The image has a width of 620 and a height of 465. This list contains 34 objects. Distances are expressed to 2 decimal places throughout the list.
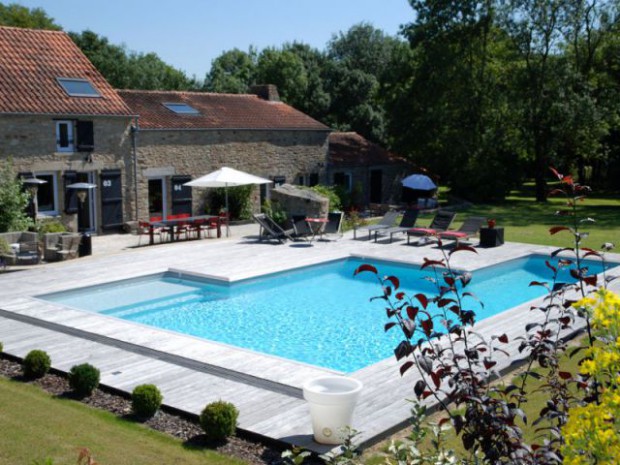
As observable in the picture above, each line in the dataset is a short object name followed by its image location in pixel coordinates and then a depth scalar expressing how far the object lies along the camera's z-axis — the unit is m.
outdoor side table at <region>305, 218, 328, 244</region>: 22.26
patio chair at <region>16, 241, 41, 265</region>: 17.69
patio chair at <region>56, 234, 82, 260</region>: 18.39
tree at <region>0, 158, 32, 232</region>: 18.58
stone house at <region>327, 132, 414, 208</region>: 31.86
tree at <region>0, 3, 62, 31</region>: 48.66
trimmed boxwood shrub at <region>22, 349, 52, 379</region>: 9.39
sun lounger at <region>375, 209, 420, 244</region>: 23.15
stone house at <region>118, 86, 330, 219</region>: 24.62
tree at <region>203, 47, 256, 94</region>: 58.41
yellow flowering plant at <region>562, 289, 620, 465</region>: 2.96
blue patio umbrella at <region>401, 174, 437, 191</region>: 28.72
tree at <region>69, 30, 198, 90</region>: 49.84
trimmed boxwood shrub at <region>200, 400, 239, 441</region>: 7.30
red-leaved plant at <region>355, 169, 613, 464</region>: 3.91
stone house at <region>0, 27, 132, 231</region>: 20.92
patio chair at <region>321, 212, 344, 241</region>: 22.83
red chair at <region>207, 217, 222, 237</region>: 22.99
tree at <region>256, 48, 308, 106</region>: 50.31
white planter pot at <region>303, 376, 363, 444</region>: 6.99
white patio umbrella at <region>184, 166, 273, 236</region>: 22.20
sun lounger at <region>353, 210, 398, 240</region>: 22.55
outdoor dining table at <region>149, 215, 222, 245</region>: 21.33
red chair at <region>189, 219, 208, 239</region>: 22.47
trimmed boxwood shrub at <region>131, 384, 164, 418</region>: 7.98
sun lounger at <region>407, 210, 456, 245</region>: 21.92
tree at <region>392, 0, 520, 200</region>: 34.97
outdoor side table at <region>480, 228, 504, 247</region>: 20.98
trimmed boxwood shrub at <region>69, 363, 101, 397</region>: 8.70
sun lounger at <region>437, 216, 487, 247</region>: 21.75
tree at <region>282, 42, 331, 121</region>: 47.91
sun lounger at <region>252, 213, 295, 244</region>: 22.04
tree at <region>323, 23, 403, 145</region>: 47.03
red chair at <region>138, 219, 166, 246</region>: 21.31
